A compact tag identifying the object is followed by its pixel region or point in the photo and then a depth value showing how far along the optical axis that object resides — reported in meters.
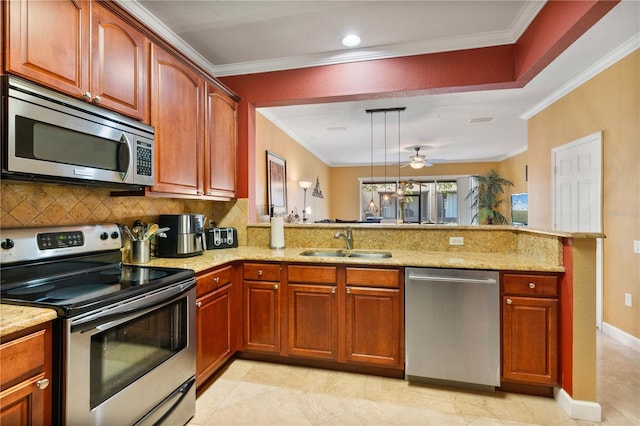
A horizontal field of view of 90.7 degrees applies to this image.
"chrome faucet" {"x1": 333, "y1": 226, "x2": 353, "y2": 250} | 2.80
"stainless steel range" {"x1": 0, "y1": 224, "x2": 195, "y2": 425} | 1.22
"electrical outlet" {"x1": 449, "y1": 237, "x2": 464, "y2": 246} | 2.70
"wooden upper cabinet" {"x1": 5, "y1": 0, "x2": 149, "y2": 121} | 1.33
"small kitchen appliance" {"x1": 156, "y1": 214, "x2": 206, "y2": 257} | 2.32
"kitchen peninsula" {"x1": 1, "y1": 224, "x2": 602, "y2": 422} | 1.89
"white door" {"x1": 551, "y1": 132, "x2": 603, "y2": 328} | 3.21
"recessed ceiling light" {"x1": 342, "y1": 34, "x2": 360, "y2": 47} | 2.53
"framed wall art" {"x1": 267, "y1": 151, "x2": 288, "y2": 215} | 4.32
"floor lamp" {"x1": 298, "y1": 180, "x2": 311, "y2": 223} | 5.85
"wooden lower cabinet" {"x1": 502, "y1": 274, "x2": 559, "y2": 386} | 2.01
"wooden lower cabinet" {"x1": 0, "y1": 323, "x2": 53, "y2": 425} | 1.02
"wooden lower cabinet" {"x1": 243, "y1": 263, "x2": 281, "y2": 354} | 2.44
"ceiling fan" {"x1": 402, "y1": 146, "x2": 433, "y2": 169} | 6.21
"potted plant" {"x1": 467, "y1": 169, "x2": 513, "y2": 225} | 6.56
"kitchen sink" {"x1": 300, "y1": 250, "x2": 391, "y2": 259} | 2.70
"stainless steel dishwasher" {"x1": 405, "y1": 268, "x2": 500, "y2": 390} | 2.07
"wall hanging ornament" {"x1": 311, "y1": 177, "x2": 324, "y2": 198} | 7.02
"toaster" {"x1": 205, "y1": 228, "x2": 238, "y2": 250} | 2.77
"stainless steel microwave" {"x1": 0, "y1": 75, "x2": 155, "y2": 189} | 1.28
